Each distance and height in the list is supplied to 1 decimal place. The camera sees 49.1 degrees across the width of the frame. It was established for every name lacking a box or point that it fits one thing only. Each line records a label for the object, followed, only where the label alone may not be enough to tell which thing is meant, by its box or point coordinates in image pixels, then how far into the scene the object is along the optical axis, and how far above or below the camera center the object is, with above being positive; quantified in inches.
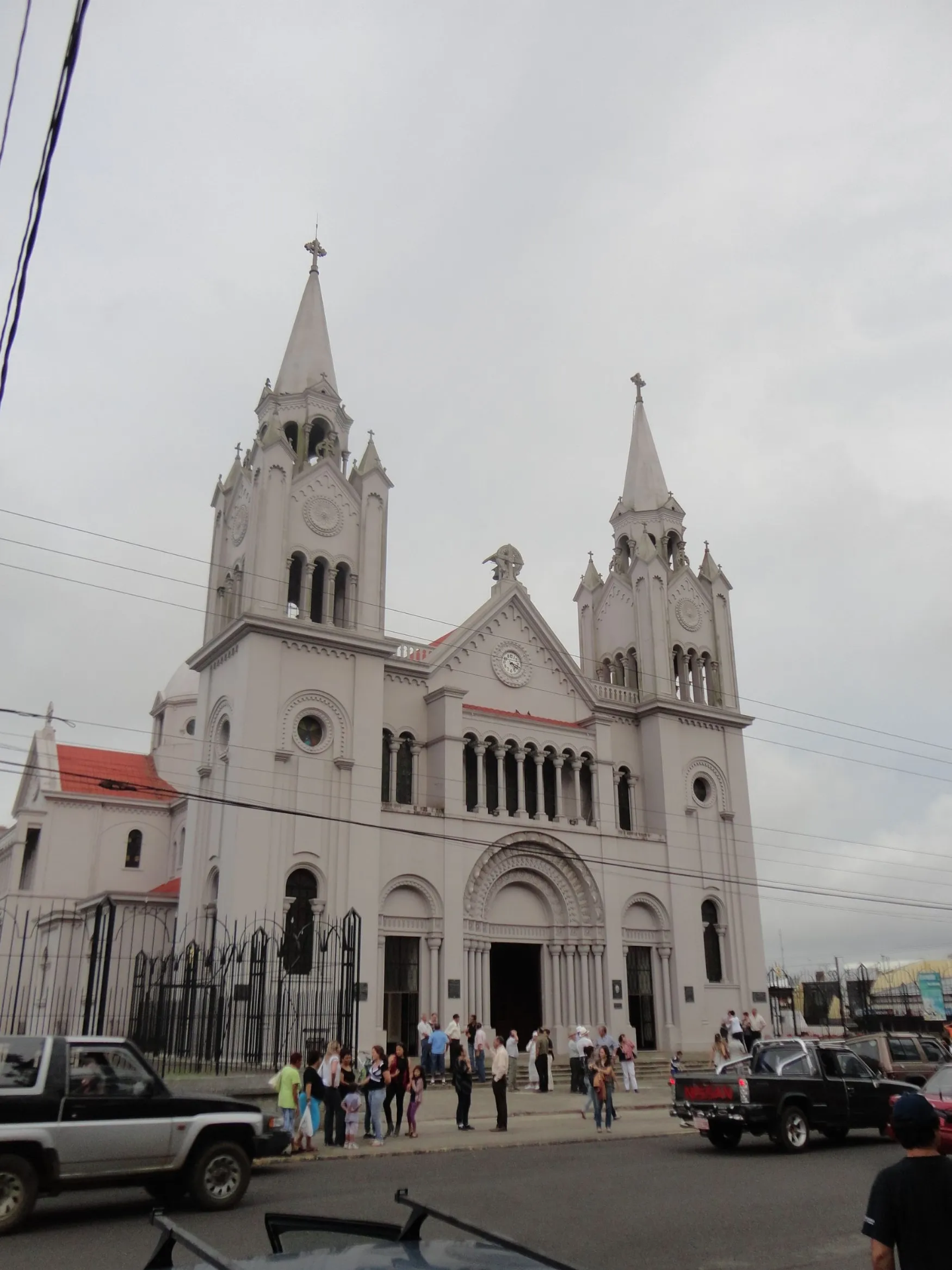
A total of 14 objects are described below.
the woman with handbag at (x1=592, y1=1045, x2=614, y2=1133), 741.3 -33.9
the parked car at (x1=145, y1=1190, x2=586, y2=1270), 122.0 -24.8
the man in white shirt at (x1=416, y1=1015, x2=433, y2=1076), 1073.5 -6.5
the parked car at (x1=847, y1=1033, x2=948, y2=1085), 766.5 -15.6
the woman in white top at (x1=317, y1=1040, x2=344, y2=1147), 691.4 -43.6
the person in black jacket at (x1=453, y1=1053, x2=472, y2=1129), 748.6 -34.4
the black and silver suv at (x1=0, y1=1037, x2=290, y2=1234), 401.4 -35.9
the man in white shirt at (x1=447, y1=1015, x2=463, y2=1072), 841.0 -2.2
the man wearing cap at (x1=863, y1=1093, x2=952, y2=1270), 182.5 -28.5
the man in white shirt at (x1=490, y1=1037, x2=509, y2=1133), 754.2 -31.8
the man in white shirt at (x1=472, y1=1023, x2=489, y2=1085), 1061.8 -14.3
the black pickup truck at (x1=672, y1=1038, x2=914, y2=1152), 621.9 -36.8
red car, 492.1 -30.3
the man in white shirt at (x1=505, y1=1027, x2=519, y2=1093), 1087.0 -19.4
